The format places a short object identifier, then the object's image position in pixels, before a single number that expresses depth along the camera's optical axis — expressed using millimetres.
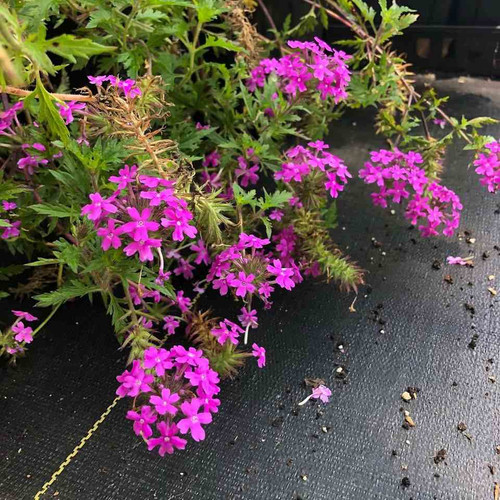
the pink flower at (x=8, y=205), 315
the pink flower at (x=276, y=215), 368
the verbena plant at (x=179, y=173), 262
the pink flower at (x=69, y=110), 293
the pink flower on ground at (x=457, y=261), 415
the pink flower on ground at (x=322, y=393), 332
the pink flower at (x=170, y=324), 350
